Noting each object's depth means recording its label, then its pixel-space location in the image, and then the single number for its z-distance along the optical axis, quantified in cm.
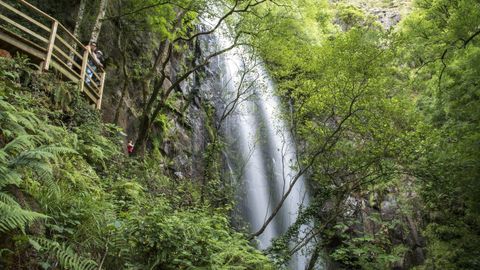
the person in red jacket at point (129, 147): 1236
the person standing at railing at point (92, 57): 1048
